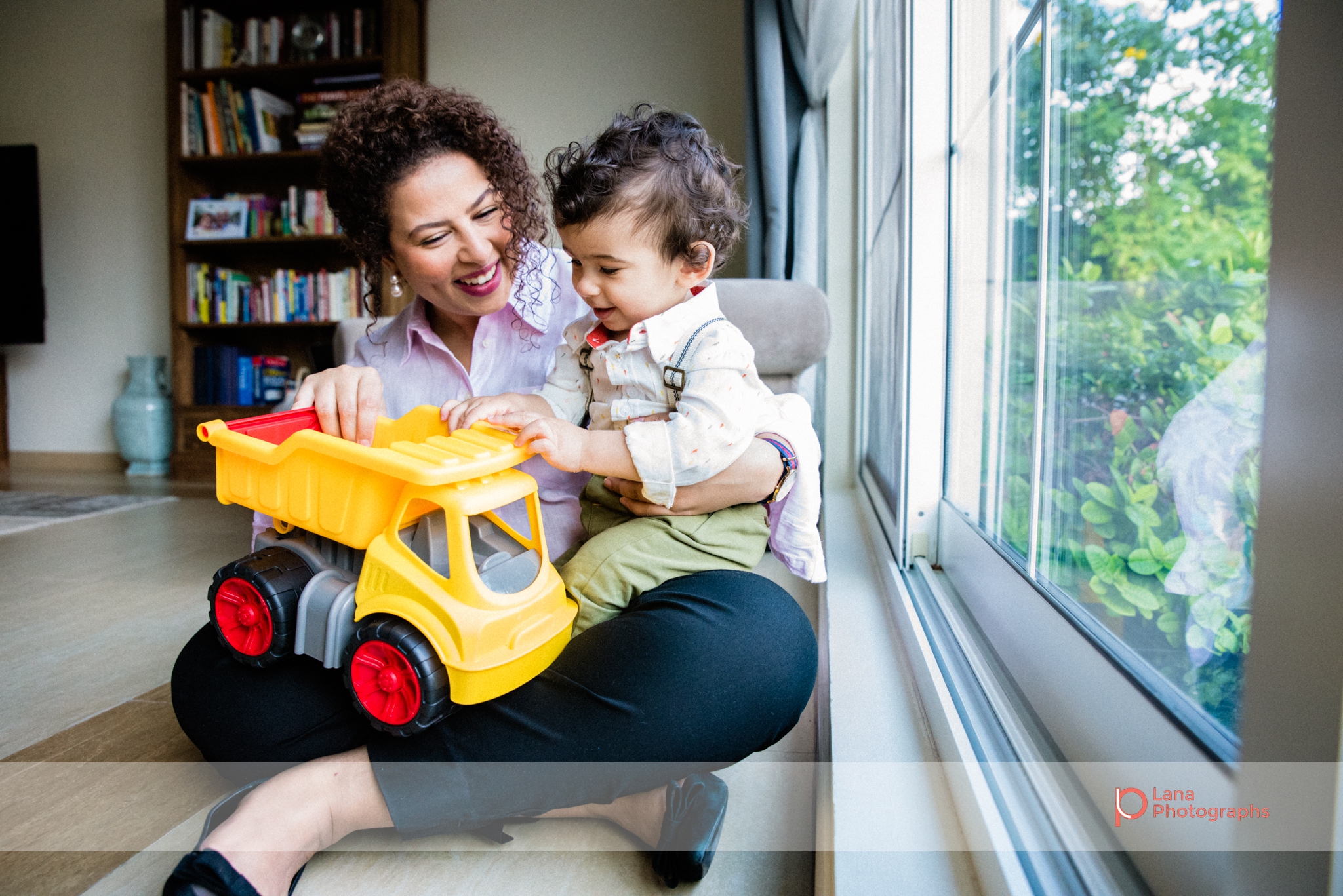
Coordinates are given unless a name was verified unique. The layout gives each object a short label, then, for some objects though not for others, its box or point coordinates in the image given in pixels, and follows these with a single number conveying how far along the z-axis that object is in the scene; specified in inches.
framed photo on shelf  146.9
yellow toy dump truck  26.0
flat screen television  157.6
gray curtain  91.9
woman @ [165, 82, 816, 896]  28.0
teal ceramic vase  154.7
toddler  32.1
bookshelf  140.8
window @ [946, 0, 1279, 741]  17.0
